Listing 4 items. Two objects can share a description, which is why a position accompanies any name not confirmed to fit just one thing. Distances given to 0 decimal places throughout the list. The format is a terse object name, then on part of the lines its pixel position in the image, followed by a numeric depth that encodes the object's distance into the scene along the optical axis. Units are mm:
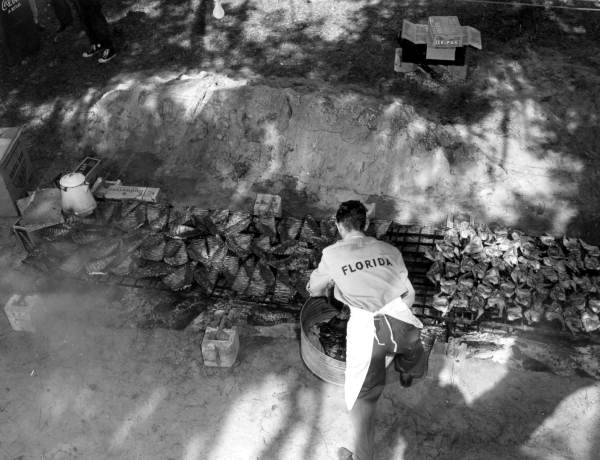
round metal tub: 4723
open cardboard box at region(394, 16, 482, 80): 7738
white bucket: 6090
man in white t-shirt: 4121
